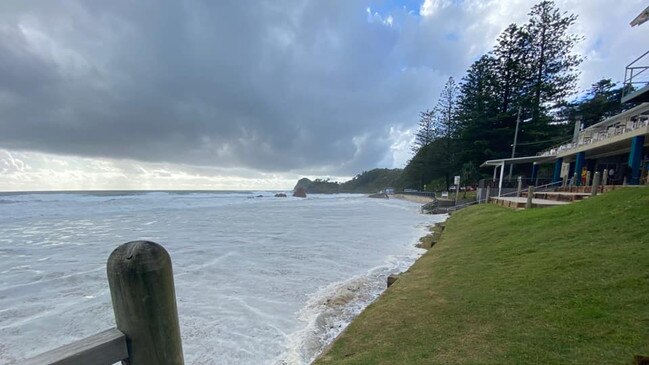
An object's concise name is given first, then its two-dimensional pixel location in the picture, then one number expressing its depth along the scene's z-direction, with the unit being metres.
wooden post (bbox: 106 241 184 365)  1.17
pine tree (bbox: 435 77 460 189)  48.03
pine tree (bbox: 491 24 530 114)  36.09
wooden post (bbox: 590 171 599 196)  11.05
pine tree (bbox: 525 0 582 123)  34.16
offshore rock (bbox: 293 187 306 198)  79.88
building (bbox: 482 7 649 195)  13.93
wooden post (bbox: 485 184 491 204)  22.13
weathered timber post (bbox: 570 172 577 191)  18.84
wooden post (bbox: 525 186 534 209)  12.68
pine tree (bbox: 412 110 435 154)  60.12
